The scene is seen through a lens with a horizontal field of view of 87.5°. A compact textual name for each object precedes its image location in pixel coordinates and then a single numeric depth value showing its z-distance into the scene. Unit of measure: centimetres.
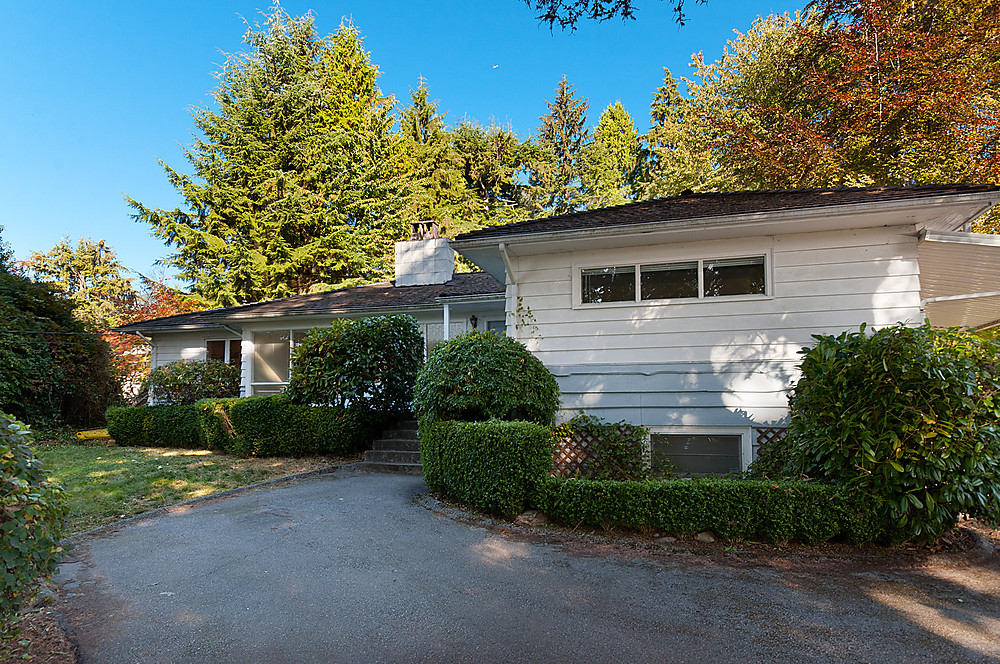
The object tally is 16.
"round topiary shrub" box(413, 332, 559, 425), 655
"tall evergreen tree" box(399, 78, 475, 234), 2608
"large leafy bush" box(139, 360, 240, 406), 1225
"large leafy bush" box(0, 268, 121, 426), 1309
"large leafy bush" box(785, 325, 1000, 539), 427
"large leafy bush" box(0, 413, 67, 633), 239
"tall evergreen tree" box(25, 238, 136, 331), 2973
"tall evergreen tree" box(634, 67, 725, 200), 2091
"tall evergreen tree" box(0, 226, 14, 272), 1584
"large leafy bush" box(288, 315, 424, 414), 1009
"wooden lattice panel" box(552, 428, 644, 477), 716
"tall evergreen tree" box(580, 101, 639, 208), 2645
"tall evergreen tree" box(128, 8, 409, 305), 2211
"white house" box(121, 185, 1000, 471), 654
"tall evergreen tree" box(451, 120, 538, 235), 2791
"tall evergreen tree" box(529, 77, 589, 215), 2761
